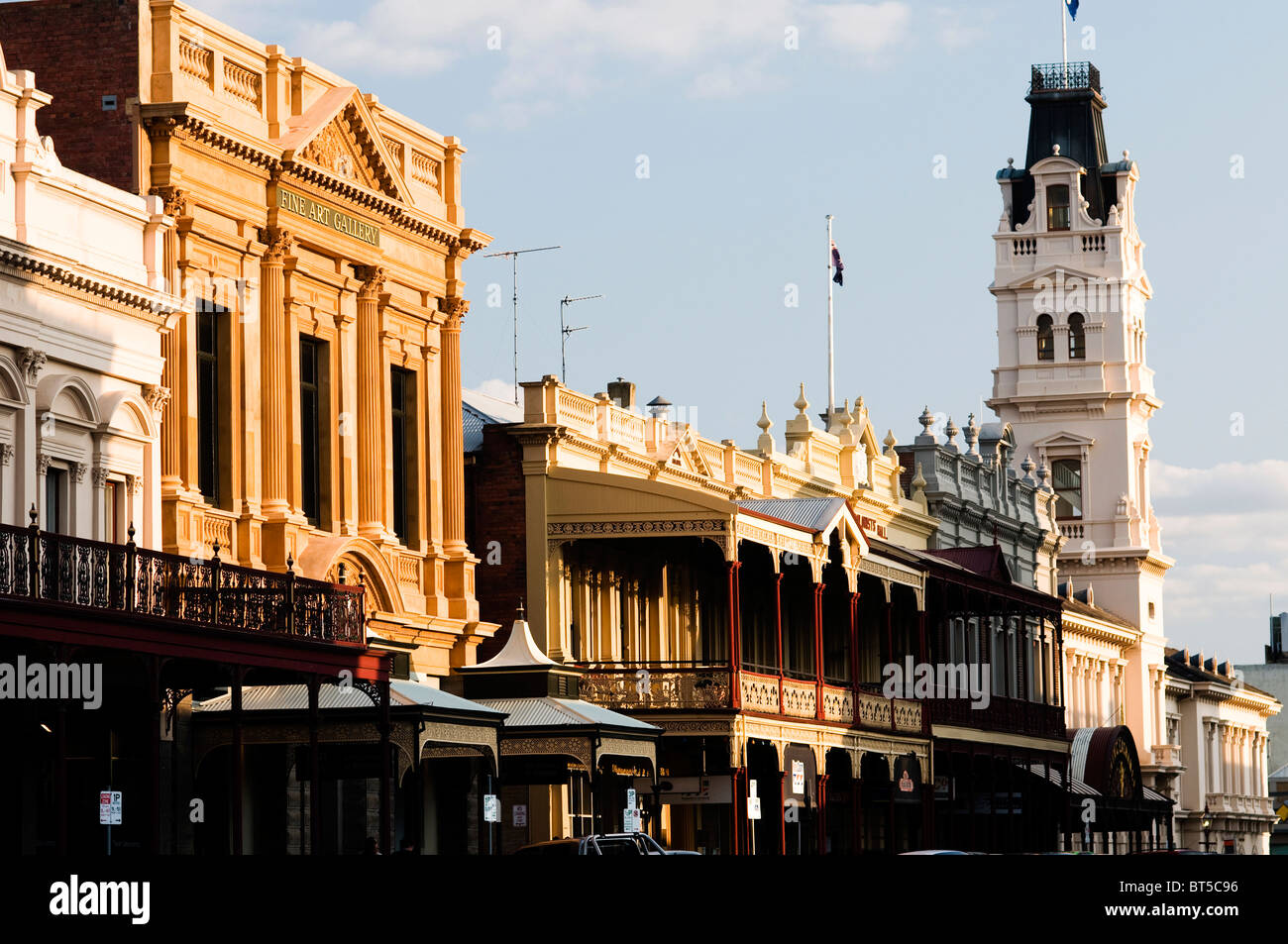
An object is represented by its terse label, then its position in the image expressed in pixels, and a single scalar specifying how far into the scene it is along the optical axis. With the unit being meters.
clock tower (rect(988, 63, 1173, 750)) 89.81
